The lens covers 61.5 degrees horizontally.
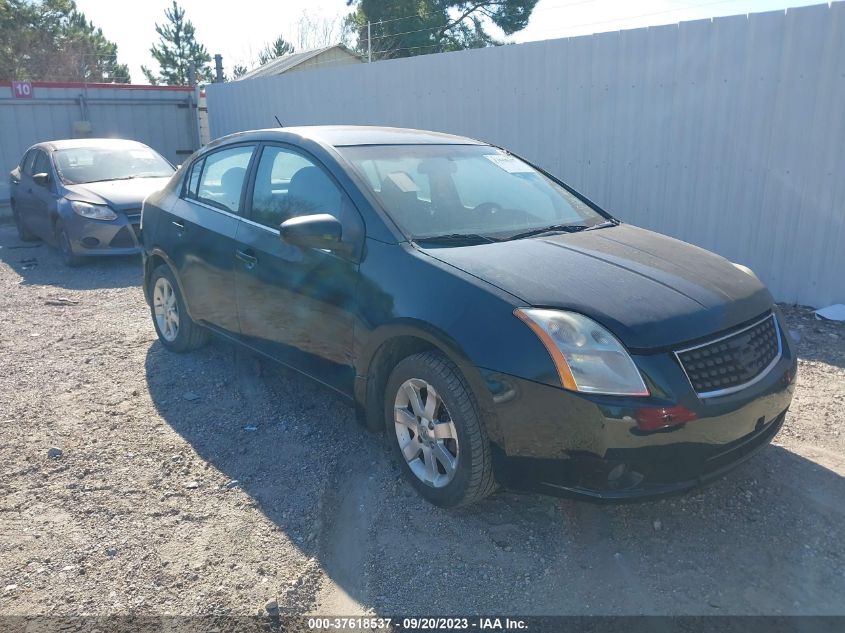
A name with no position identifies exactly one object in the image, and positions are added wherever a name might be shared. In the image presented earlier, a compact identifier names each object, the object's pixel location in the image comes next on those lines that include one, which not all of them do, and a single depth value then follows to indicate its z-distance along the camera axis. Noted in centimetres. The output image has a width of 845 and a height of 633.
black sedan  282
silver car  897
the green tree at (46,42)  3766
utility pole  1731
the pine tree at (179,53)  4706
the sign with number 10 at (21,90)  1550
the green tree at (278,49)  4603
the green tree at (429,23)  2717
